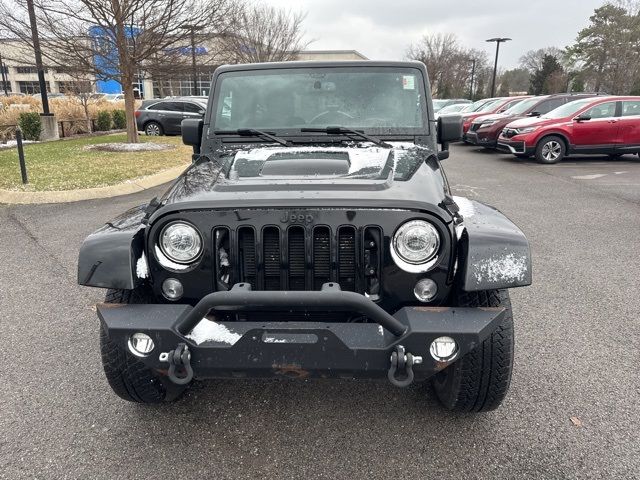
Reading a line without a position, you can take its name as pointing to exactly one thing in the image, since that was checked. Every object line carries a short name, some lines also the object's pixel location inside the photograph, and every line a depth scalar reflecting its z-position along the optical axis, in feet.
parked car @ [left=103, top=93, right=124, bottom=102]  118.09
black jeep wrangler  6.53
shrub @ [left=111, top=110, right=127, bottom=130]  66.64
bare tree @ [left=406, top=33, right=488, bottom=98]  153.07
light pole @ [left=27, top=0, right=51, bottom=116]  37.61
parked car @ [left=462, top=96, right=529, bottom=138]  56.15
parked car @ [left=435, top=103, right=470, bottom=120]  71.00
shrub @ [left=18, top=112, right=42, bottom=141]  52.08
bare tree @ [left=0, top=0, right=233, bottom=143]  38.34
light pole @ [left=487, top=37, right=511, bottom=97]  109.50
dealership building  42.09
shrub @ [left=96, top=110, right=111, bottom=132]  62.82
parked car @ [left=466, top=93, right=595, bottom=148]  47.06
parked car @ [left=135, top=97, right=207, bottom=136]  60.18
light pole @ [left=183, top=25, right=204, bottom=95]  40.29
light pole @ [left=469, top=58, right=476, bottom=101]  148.72
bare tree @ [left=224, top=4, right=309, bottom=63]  90.05
